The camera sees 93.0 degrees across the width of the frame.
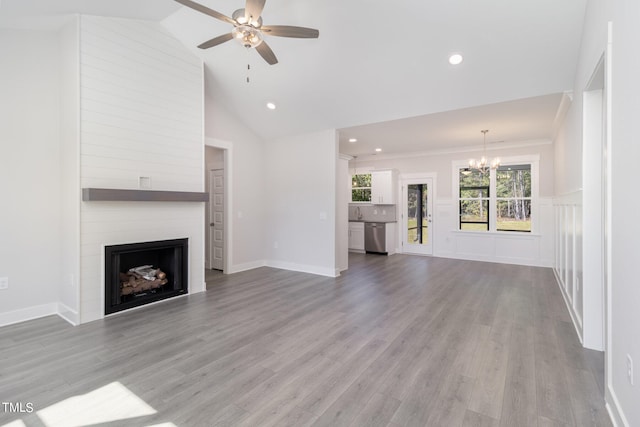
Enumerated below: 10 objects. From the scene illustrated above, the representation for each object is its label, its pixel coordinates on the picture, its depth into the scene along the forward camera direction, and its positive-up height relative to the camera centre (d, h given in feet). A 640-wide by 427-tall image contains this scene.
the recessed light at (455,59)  11.85 +6.04
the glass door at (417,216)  26.25 -0.37
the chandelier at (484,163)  19.79 +3.36
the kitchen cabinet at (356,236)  28.25 -2.26
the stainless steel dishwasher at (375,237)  26.99 -2.29
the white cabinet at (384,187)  26.99 +2.26
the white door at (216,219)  20.11 -0.44
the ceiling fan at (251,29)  8.41 +5.60
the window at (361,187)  29.37 +2.42
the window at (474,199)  23.89 +1.00
